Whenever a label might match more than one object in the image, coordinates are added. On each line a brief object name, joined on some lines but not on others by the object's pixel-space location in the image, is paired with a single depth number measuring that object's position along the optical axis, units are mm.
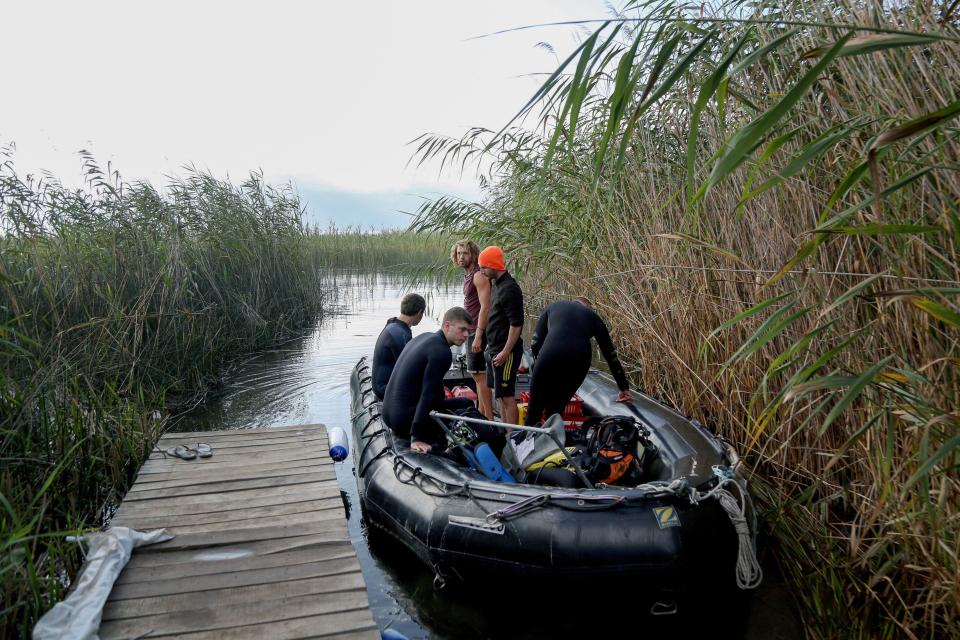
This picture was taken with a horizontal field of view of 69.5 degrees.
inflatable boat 3041
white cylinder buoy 4969
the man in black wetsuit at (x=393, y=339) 4938
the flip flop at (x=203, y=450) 4541
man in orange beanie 4941
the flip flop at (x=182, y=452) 4469
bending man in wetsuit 4426
